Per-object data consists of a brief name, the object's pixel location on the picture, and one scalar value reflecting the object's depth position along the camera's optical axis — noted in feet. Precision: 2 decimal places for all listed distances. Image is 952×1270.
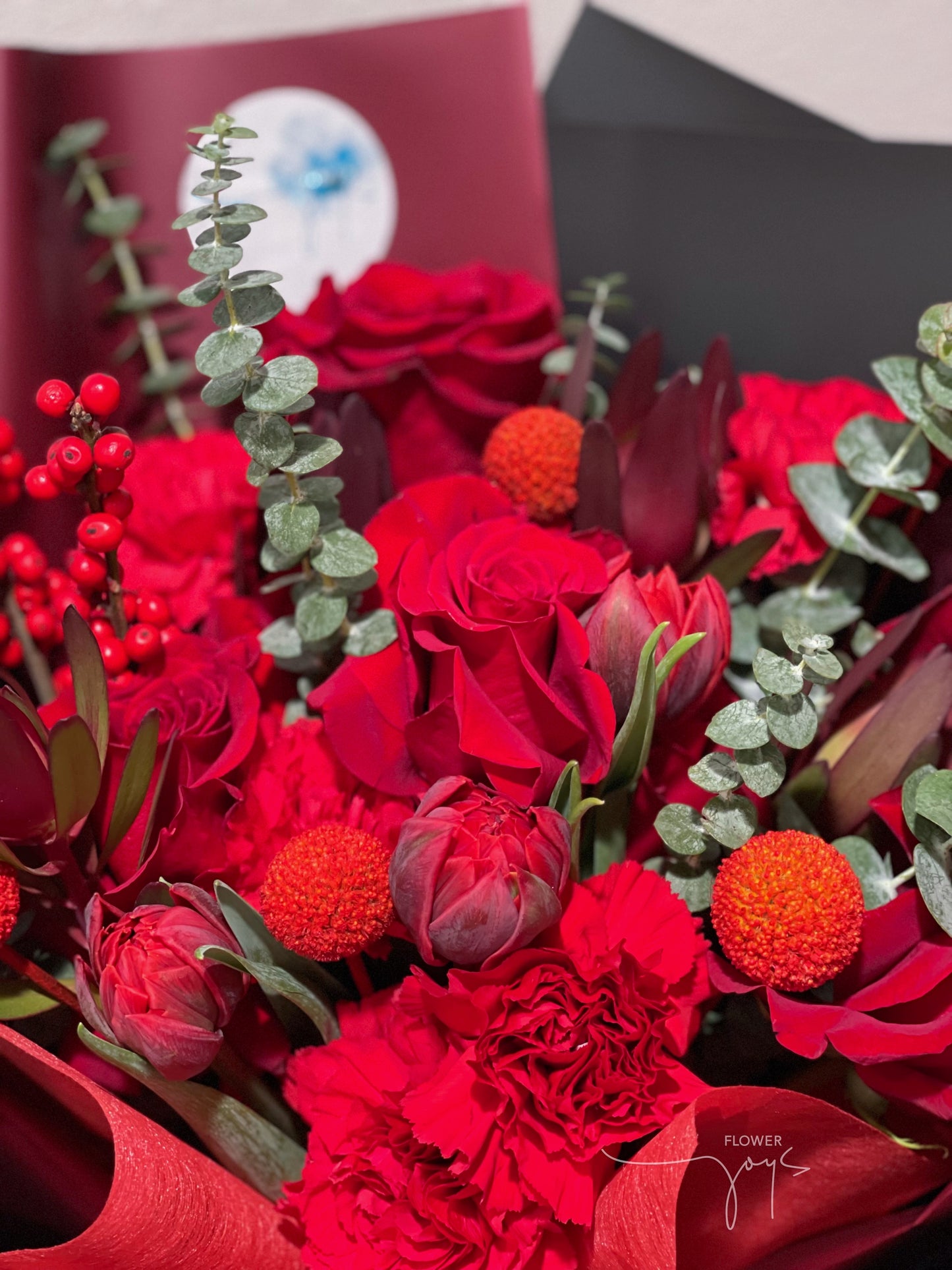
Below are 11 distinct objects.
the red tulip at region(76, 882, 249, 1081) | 1.40
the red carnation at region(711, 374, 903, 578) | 2.10
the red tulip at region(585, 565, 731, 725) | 1.58
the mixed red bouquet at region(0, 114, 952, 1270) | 1.43
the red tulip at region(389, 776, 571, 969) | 1.36
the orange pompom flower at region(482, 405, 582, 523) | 2.07
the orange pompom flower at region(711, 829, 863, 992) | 1.44
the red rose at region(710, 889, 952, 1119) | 1.46
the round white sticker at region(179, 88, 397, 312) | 2.83
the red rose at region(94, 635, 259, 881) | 1.64
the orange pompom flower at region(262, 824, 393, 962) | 1.47
